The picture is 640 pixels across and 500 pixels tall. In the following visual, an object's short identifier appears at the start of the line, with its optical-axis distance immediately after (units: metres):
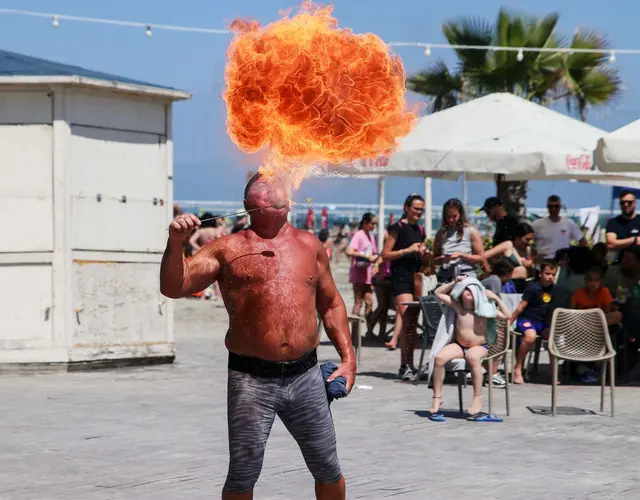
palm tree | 25.59
